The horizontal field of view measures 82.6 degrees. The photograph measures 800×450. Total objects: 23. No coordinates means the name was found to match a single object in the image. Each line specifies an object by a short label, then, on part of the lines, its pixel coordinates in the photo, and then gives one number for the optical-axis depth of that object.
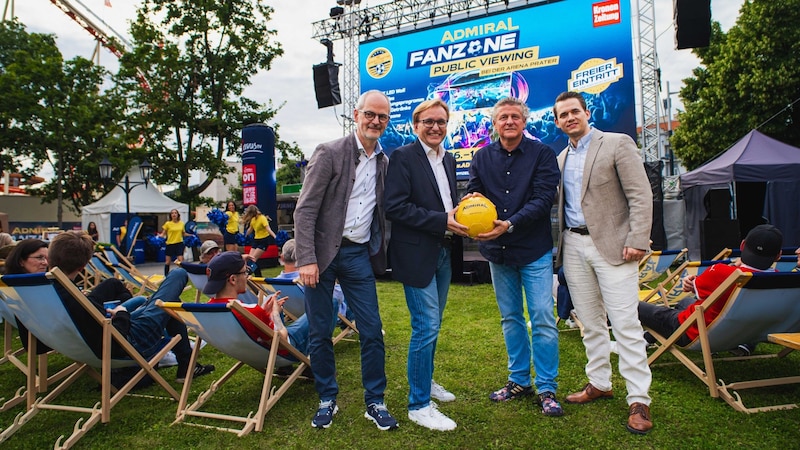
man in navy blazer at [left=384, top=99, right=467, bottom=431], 2.58
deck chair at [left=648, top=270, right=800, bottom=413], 2.57
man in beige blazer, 2.54
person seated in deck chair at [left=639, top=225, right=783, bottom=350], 2.91
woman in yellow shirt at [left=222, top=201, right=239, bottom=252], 10.52
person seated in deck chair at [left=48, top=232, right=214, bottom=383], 2.75
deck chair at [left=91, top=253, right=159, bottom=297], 6.21
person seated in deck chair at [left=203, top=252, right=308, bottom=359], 2.84
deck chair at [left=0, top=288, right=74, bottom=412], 3.00
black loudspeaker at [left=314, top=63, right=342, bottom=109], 15.58
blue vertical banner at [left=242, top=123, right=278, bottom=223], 13.11
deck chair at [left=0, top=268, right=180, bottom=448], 2.51
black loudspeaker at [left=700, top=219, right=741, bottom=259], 8.61
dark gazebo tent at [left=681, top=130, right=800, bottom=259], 8.65
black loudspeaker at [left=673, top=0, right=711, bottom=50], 10.08
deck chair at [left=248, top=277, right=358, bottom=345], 4.03
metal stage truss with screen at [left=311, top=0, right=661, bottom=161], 11.33
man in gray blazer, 2.58
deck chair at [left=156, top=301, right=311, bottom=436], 2.60
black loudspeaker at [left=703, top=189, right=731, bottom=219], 8.78
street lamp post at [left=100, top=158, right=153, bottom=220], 13.59
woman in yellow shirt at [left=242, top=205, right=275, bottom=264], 9.70
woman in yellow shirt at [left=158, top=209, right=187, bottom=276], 10.64
